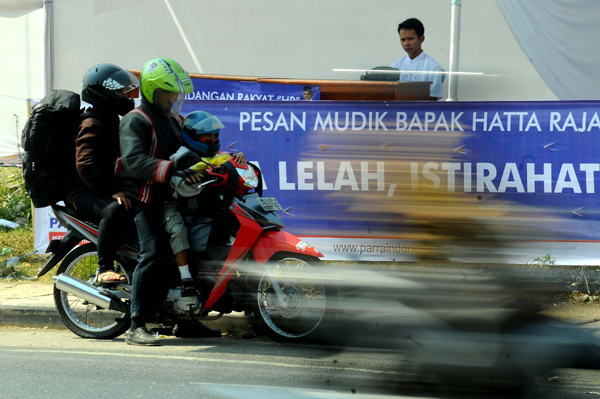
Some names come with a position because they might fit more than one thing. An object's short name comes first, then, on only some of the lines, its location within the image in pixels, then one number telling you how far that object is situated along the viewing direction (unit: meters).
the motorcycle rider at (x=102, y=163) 10.70
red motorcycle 10.33
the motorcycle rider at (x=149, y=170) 10.34
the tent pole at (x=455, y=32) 18.83
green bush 19.39
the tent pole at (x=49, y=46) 23.80
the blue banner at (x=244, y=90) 18.62
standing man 16.98
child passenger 10.36
